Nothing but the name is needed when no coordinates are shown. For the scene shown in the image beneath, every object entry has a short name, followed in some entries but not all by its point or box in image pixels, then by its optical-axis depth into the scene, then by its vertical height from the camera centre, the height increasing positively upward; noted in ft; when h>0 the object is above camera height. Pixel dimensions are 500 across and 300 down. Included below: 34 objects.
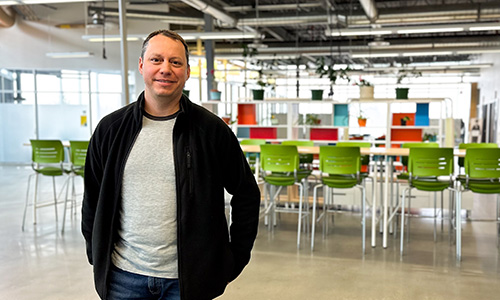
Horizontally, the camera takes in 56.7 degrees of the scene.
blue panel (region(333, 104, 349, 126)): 24.58 +0.42
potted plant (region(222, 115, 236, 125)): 24.24 +0.11
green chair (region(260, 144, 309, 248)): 15.84 -1.34
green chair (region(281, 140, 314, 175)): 20.03 -1.44
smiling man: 4.62 -0.69
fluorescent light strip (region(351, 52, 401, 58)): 37.49 +6.11
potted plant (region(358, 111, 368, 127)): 25.96 +0.11
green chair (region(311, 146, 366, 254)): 15.10 -1.36
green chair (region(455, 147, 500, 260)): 14.07 -1.42
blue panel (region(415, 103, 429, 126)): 23.45 +0.40
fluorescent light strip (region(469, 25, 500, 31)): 26.68 +5.55
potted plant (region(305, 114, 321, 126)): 25.19 +0.11
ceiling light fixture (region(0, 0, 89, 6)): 20.61 +5.44
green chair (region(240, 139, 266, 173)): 21.12 -0.87
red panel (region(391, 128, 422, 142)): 23.86 -0.62
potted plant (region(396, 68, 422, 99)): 23.52 +1.57
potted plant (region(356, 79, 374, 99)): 24.31 +1.68
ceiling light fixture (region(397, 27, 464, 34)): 26.58 +5.39
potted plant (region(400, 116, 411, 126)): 23.85 +0.15
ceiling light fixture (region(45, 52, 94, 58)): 32.12 +4.85
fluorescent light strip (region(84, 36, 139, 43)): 28.35 +5.39
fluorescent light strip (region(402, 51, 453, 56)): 40.39 +6.25
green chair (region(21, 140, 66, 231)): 17.54 -1.09
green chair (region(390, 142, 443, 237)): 17.74 -1.64
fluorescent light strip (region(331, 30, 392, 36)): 27.35 +5.47
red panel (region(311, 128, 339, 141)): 24.82 -0.60
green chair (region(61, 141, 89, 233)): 17.12 -1.11
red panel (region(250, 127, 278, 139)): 25.79 -0.56
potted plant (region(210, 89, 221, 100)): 25.71 +1.61
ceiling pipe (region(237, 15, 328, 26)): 31.94 +7.19
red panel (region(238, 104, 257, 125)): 26.43 +0.57
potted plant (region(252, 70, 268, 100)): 24.75 +1.62
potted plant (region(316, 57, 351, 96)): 24.14 +2.71
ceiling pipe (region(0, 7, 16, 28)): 36.60 +8.67
